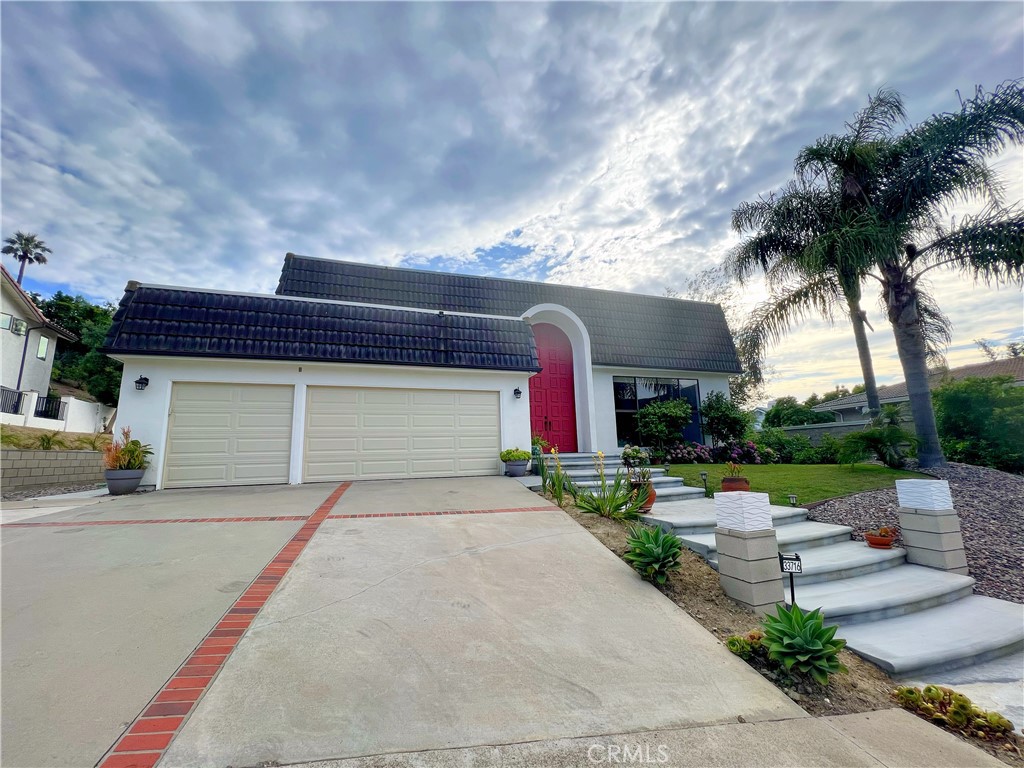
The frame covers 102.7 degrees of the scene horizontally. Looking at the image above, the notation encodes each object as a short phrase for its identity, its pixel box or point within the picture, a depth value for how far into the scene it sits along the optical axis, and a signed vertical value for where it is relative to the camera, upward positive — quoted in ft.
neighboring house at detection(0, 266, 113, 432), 47.32 +12.08
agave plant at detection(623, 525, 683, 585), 14.29 -4.16
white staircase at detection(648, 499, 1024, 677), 11.07 -5.61
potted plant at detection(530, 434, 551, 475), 34.49 -0.72
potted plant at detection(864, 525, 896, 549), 17.15 -4.49
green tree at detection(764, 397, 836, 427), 76.38 +3.37
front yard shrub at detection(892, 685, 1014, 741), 8.34 -5.97
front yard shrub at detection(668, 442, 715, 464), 41.93 -1.82
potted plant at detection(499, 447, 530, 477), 33.60 -1.75
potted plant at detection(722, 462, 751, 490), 21.61 -2.56
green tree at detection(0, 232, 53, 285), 106.32 +53.38
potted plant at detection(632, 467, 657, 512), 20.93 -2.39
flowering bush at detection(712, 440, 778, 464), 43.52 -2.09
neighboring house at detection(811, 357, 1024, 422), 78.86 +8.55
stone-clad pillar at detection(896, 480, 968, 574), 16.08 -3.91
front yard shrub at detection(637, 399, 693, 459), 42.57 +1.44
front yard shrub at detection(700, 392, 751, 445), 44.86 +1.54
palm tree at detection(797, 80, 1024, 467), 27.20 +16.50
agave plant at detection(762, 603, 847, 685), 9.54 -5.02
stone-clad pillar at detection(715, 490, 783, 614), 12.67 -3.76
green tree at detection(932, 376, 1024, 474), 30.55 +0.53
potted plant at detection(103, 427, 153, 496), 26.76 -0.96
